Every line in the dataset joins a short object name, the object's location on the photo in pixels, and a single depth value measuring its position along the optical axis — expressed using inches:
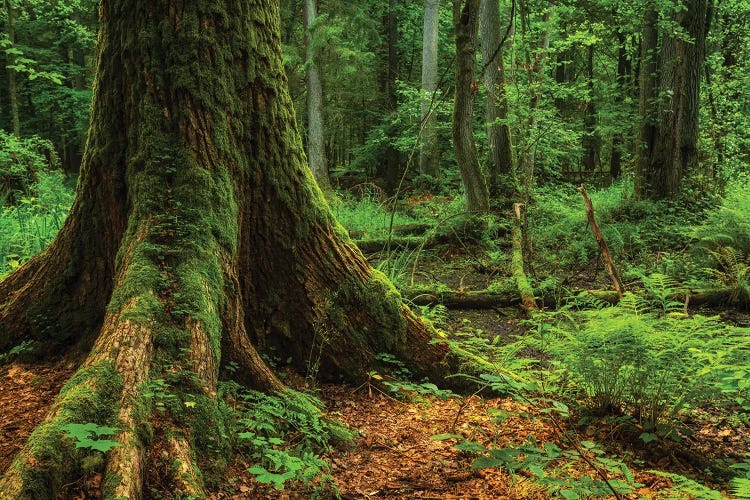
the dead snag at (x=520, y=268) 279.3
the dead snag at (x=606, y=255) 206.7
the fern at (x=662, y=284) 147.6
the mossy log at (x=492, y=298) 275.4
